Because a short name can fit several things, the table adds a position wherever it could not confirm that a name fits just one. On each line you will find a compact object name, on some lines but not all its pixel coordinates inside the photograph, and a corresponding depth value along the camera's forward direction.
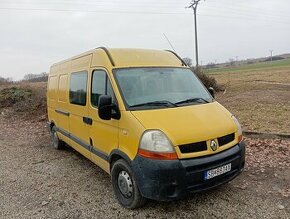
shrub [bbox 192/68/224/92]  13.21
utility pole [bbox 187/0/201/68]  22.26
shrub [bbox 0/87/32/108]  12.14
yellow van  2.66
